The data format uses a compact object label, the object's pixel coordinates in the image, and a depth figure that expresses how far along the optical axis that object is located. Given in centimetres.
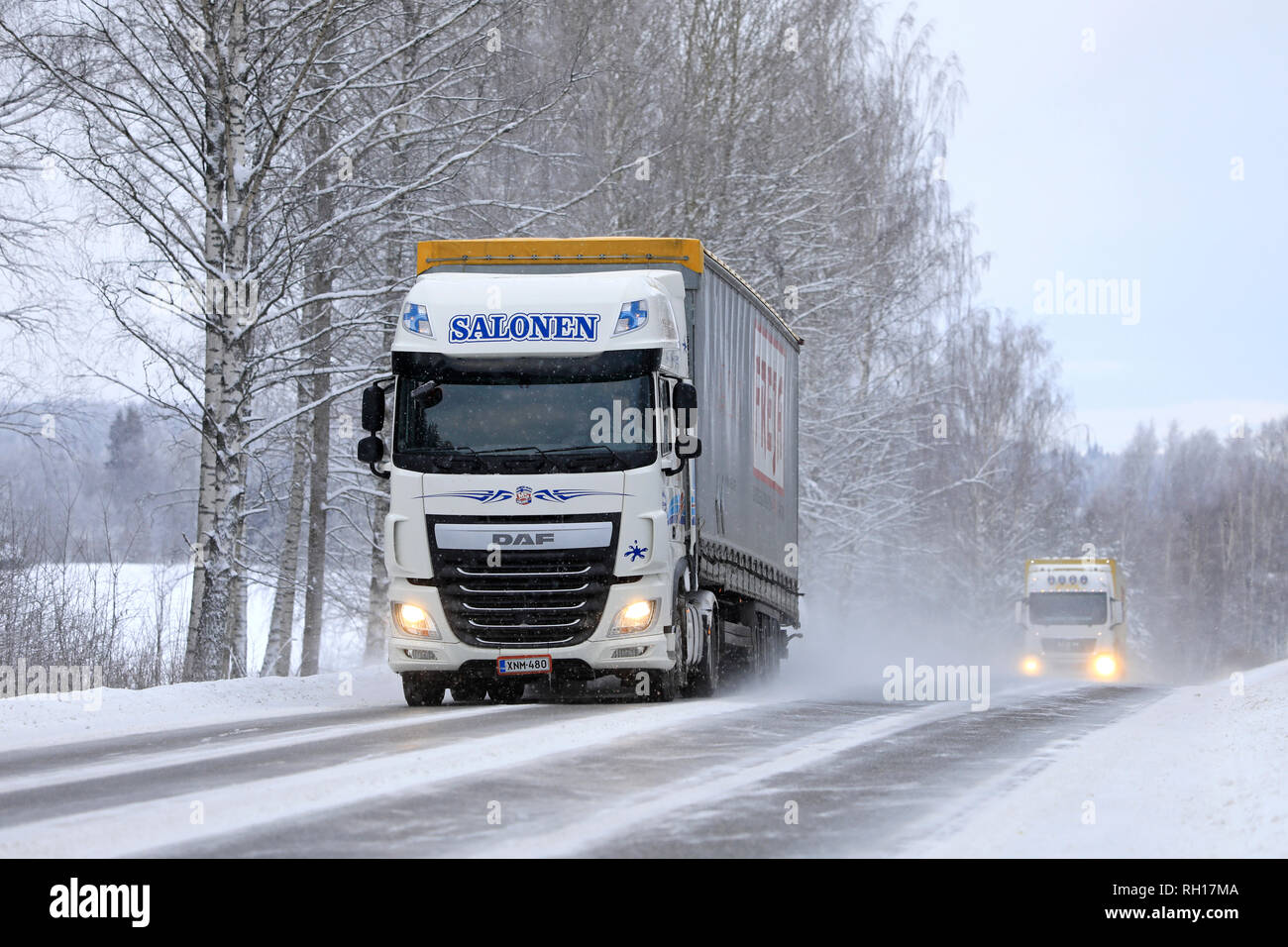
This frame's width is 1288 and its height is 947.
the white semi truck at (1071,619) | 3831
